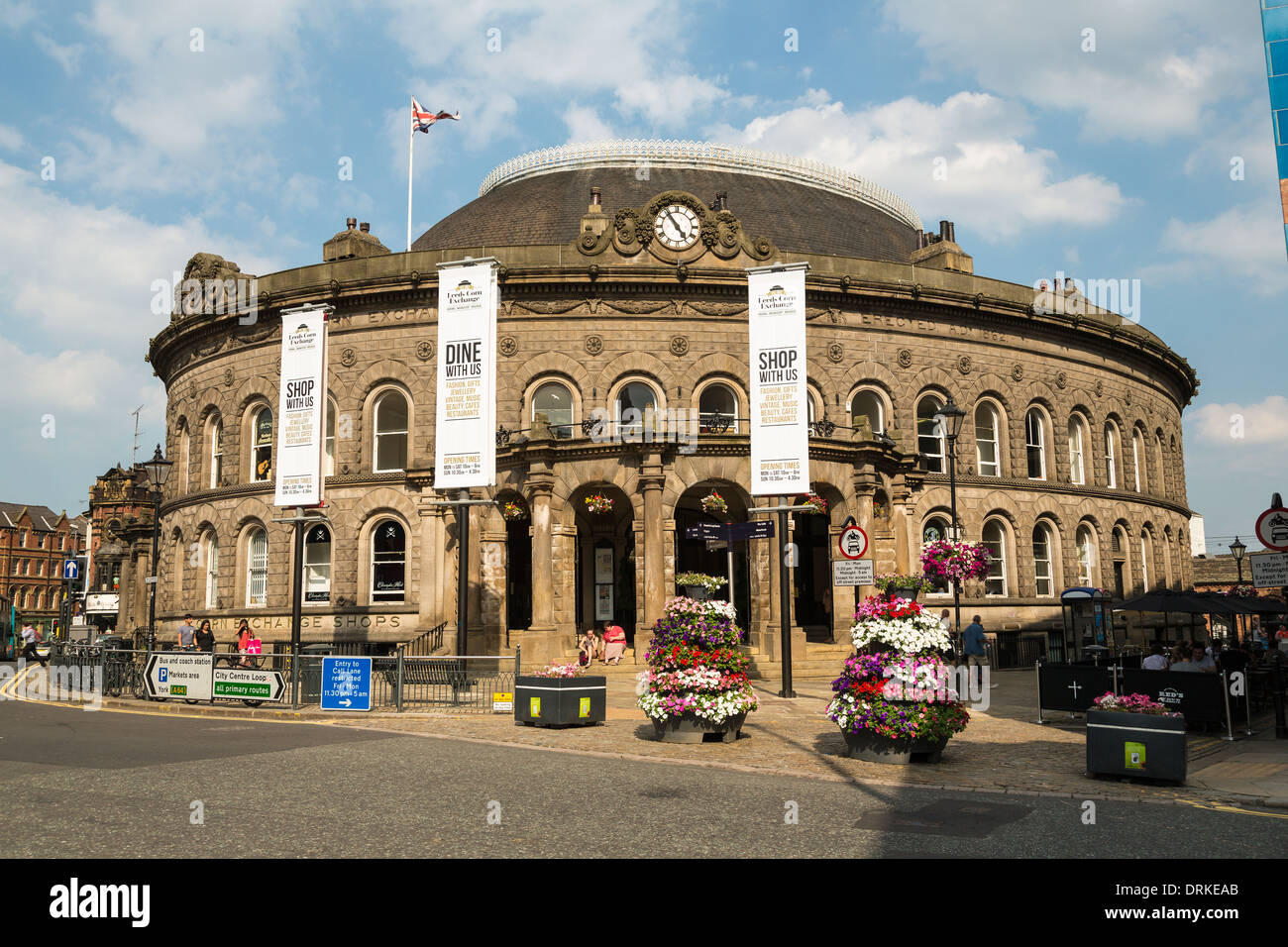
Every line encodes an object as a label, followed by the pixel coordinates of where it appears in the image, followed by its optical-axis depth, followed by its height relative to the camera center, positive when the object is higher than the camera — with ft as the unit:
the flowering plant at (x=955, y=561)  84.53 +1.18
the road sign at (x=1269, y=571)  43.50 -0.05
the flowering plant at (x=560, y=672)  56.54 -5.43
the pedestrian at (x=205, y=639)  83.67 -4.83
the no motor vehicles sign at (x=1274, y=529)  41.68 +1.77
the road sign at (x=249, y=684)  66.39 -7.01
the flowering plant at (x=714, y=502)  92.79 +7.08
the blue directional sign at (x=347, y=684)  63.87 -6.72
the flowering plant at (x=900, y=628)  41.98 -2.36
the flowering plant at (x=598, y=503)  92.69 +7.14
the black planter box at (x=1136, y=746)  37.24 -6.77
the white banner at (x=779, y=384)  72.79 +14.42
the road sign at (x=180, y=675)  69.15 -6.60
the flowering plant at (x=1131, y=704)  38.75 -5.36
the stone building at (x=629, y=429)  93.50 +17.13
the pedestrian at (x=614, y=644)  89.56 -6.10
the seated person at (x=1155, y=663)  60.18 -5.66
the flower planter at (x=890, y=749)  42.19 -7.65
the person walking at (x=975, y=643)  85.35 -6.16
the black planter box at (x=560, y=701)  54.80 -6.99
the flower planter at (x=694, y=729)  49.49 -7.76
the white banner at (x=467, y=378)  72.49 +15.17
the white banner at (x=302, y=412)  78.28 +13.71
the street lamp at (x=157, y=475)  104.42 +11.83
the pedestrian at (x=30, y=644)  136.98 -8.36
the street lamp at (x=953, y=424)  78.07 +13.12
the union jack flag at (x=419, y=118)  123.75 +58.63
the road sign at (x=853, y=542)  76.95 +2.64
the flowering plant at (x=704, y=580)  56.08 -0.22
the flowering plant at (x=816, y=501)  86.82 +7.16
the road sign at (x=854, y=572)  69.46 +0.25
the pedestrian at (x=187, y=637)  87.25 -4.82
